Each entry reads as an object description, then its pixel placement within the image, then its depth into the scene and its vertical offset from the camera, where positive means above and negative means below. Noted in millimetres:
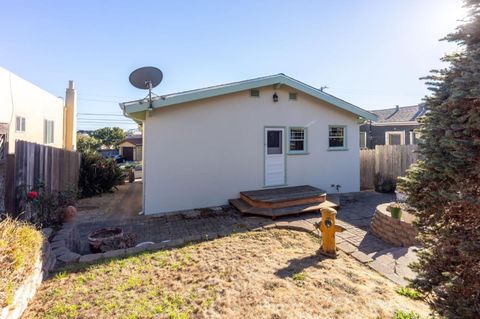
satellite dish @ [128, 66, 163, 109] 7539 +2616
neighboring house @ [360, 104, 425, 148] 18391 +2842
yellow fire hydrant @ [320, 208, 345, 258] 4520 -1258
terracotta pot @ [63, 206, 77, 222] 5824 -1157
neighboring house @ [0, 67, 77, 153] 8031 +2122
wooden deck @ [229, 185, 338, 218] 7391 -1159
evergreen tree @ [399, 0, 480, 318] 2047 -160
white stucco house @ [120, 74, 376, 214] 7730 +838
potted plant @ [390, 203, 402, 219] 5492 -1014
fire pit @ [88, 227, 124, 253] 4805 -1447
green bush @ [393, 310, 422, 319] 2777 -1673
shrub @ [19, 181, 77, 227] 5492 -964
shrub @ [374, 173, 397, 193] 10812 -800
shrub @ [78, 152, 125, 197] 10633 -493
